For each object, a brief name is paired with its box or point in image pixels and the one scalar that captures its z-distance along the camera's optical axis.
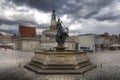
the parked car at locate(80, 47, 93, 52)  31.52
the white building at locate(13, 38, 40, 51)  34.20
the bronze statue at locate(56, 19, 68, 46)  10.37
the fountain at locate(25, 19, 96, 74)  7.47
